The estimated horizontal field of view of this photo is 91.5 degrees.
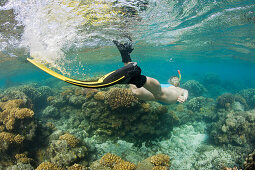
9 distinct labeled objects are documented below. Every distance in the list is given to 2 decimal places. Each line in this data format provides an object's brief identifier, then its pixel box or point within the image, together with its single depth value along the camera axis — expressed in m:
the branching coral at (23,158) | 4.87
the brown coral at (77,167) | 4.12
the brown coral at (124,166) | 4.12
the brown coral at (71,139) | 5.02
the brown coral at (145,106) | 6.84
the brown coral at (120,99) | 6.59
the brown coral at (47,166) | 4.12
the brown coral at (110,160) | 4.45
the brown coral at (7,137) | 5.15
